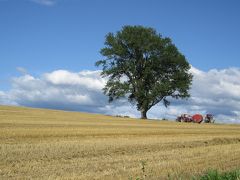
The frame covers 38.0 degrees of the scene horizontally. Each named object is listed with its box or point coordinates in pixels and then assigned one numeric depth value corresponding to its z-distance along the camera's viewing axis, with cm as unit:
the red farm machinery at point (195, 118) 4811
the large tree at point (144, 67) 4283
